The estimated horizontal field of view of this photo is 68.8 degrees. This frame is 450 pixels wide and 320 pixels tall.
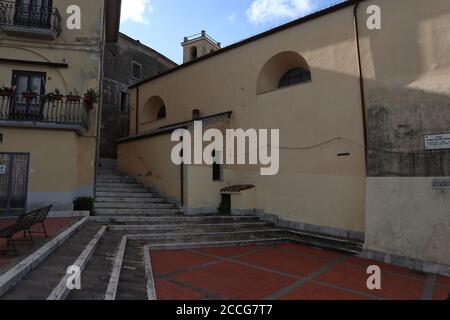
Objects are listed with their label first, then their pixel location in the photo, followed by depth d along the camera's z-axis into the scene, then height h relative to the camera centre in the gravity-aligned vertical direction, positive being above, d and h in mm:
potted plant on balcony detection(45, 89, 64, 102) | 10289 +2815
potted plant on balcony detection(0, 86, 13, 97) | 9883 +2843
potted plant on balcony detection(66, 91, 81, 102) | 10539 +2847
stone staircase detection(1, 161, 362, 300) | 4613 -1285
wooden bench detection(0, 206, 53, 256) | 5449 -691
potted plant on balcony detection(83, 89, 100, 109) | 10812 +2947
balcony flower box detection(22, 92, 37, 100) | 10055 +2806
